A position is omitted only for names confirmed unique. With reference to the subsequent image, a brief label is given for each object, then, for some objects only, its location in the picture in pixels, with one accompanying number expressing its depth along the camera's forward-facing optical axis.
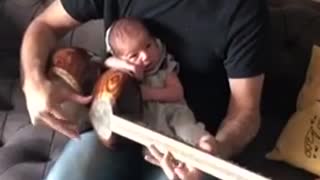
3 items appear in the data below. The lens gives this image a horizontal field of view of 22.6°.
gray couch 1.58
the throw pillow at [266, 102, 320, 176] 1.54
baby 1.43
